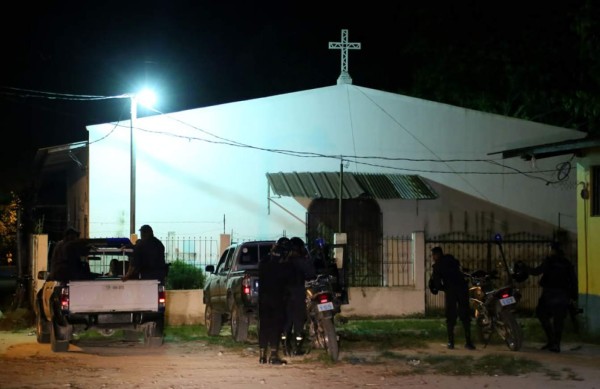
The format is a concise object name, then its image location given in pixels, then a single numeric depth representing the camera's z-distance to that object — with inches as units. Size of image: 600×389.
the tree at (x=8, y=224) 1421.3
